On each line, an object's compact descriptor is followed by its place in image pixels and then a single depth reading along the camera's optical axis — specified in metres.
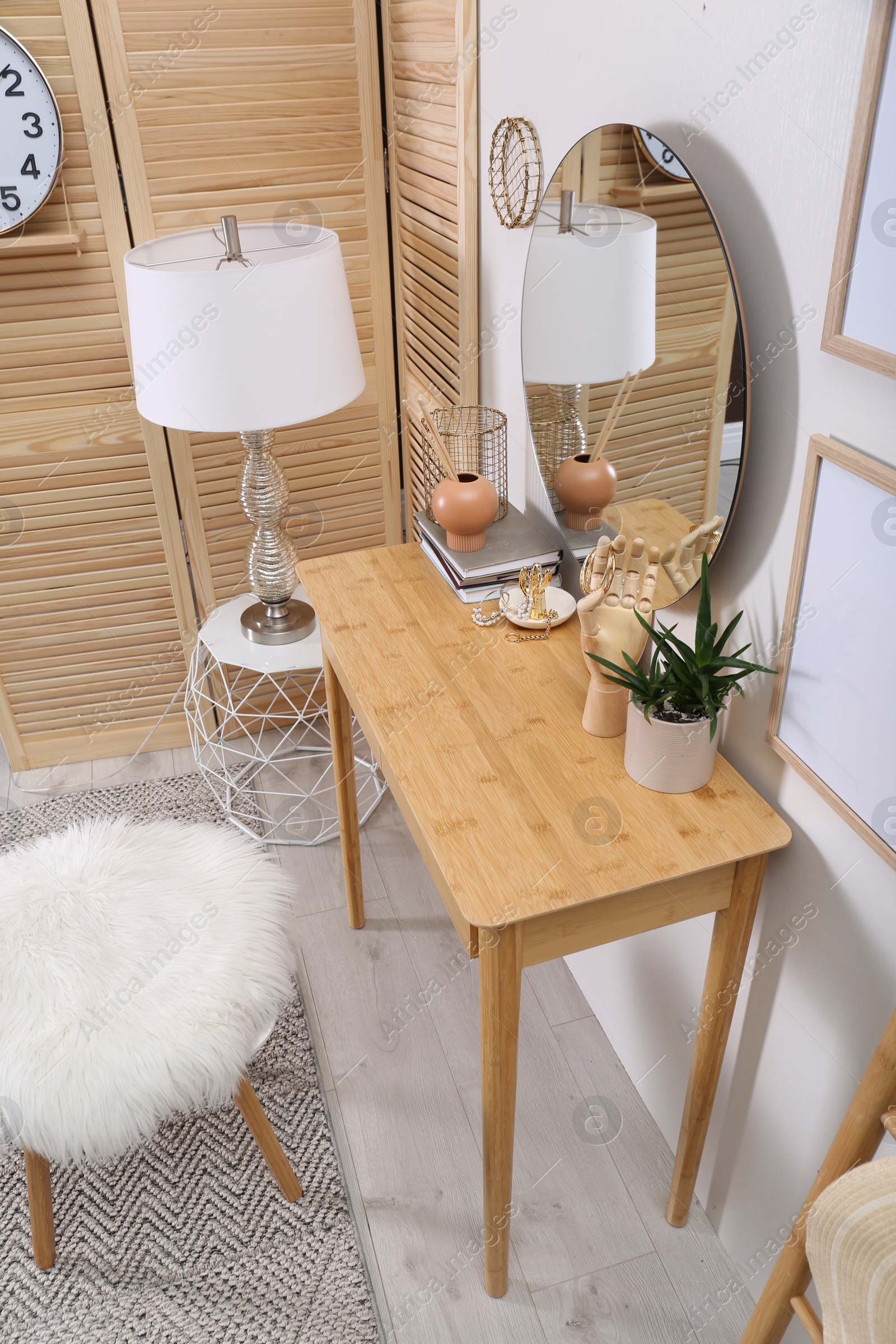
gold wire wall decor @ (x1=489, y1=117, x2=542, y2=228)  1.40
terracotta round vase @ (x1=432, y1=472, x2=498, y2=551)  1.44
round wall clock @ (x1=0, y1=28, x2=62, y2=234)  1.67
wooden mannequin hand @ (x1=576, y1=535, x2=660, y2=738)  1.14
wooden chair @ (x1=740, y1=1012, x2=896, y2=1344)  0.80
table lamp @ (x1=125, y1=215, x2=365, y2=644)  1.49
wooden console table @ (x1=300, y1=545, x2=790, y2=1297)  0.99
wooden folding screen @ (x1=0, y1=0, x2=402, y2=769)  1.75
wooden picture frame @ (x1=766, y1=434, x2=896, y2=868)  0.82
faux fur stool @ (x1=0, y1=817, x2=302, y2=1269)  1.15
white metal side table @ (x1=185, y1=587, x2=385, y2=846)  1.94
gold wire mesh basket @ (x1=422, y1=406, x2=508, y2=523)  1.61
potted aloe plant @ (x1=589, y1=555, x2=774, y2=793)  1.03
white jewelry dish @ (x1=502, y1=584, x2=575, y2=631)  1.38
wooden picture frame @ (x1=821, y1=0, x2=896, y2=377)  0.72
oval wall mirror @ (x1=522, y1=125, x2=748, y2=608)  1.00
